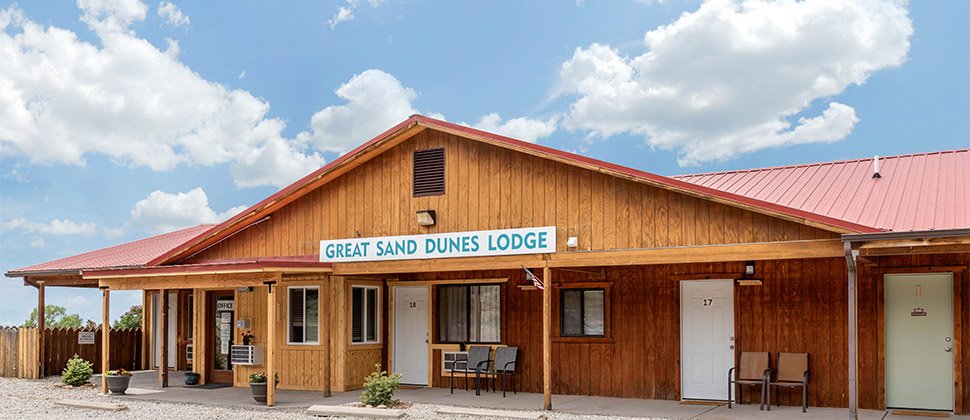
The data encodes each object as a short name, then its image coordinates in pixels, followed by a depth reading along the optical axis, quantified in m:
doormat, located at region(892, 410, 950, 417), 10.40
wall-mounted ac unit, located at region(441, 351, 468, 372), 13.48
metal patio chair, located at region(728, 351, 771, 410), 11.20
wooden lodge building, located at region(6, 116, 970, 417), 10.37
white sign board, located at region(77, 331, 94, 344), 17.30
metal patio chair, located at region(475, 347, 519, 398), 12.87
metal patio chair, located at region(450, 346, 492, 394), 13.17
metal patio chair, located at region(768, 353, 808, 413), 10.99
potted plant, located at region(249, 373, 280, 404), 12.03
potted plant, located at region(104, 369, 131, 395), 13.45
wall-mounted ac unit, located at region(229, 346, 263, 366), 14.02
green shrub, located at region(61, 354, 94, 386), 14.91
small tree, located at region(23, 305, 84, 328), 26.58
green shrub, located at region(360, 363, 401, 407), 11.15
